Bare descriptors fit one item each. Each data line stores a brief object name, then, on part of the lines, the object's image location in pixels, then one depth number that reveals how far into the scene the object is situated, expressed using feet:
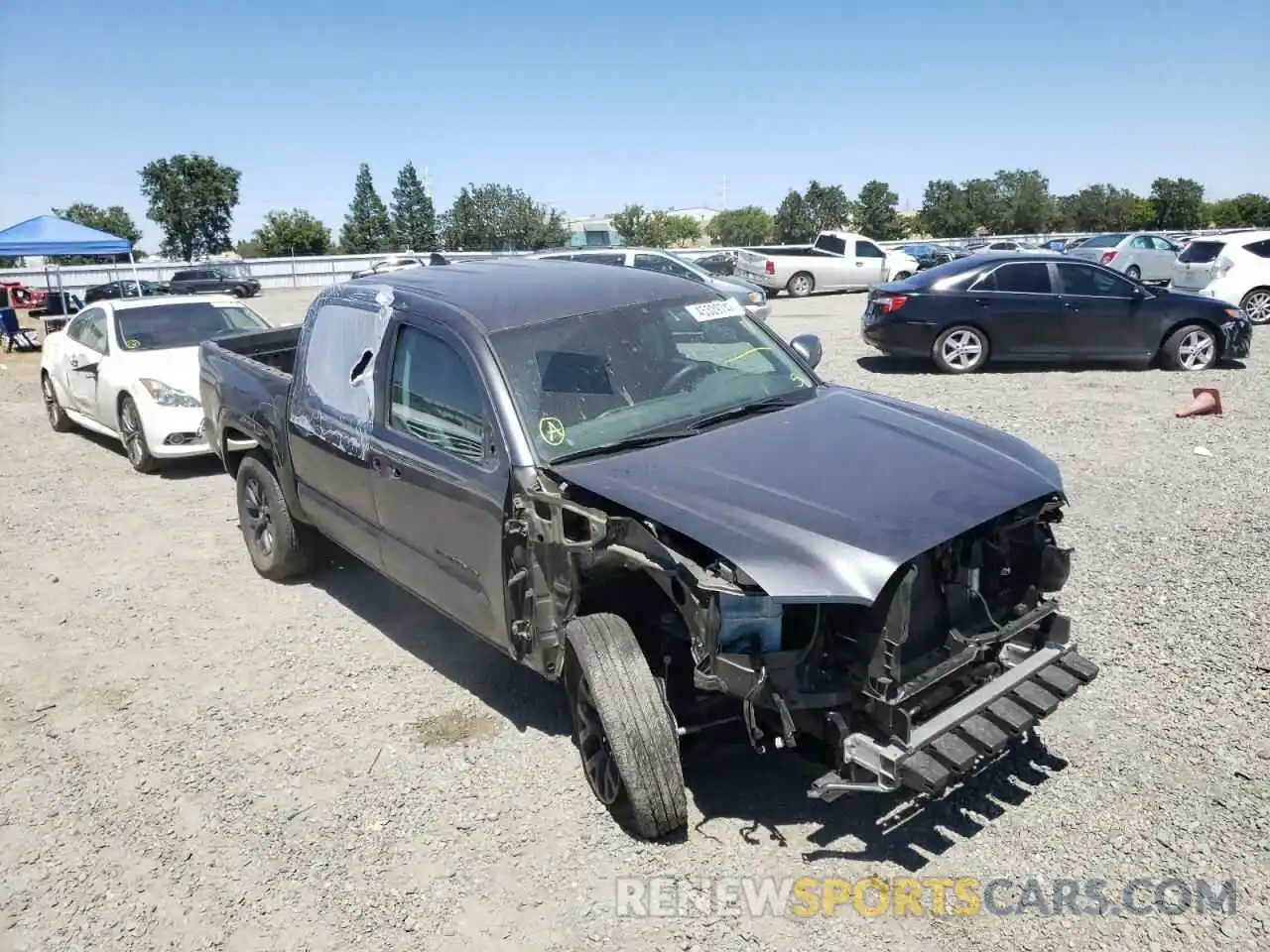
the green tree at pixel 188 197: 226.58
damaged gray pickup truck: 10.25
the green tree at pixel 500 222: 237.45
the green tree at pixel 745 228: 241.39
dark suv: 115.75
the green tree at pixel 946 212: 230.07
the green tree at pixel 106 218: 276.21
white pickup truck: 86.43
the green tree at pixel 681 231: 255.31
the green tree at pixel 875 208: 223.10
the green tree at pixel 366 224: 268.82
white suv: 52.49
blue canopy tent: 65.16
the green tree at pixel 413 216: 263.25
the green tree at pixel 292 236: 247.91
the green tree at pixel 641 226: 235.40
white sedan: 29.17
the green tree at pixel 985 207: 227.20
